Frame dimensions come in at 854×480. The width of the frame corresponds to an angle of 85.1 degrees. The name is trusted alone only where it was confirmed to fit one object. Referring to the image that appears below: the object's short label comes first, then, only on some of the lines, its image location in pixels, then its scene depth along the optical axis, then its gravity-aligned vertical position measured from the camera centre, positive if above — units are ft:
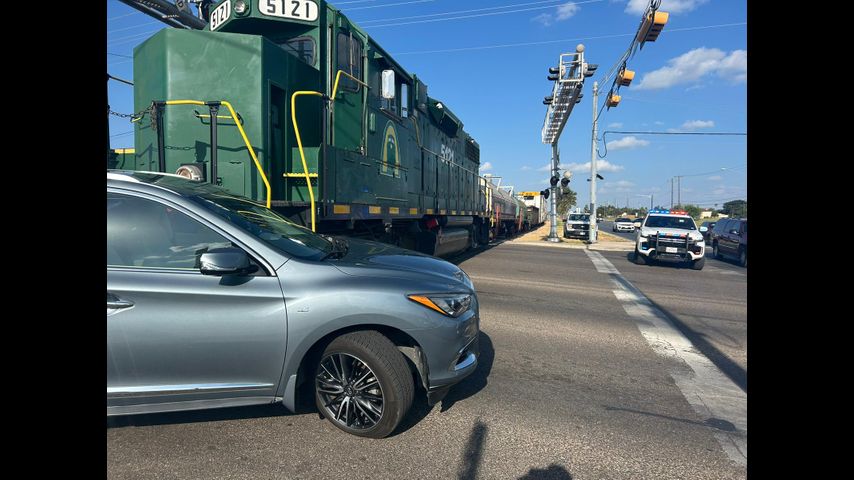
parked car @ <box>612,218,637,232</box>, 143.71 +2.76
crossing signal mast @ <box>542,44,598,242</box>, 66.85 +21.60
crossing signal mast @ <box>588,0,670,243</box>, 34.63 +16.71
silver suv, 9.02 -1.80
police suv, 44.80 -0.67
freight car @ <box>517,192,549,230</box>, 135.23 +8.11
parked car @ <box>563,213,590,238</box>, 93.30 +1.33
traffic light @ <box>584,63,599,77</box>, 66.28 +23.71
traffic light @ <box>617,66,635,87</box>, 50.47 +17.27
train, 18.16 +5.08
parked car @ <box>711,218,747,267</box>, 52.31 -0.53
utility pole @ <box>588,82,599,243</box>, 77.71 +8.64
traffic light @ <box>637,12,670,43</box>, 34.35 +15.83
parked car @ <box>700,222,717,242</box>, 88.25 +0.57
